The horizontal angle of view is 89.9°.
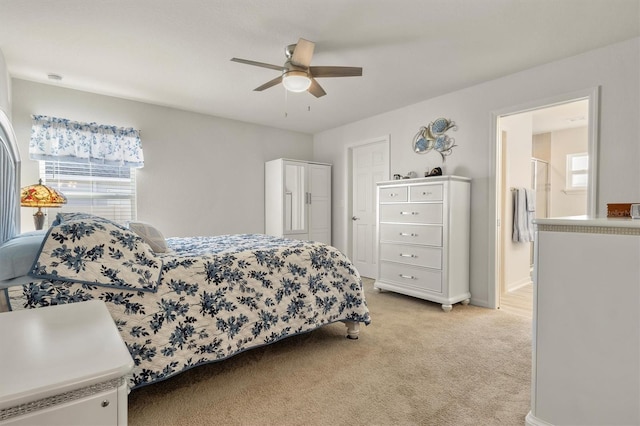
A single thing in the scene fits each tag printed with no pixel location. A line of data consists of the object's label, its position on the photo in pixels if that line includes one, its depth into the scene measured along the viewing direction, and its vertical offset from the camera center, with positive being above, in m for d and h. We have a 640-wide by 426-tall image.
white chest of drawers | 3.43 -0.39
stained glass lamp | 2.84 +0.07
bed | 1.52 -0.49
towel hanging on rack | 4.22 -0.12
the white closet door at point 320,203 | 5.32 +0.03
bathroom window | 5.32 +0.53
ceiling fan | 2.41 +1.05
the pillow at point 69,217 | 1.80 -0.07
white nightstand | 0.75 -0.42
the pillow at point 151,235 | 2.22 -0.22
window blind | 3.58 +0.23
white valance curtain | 3.39 +0.72
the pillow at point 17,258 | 1.45 -0.24
